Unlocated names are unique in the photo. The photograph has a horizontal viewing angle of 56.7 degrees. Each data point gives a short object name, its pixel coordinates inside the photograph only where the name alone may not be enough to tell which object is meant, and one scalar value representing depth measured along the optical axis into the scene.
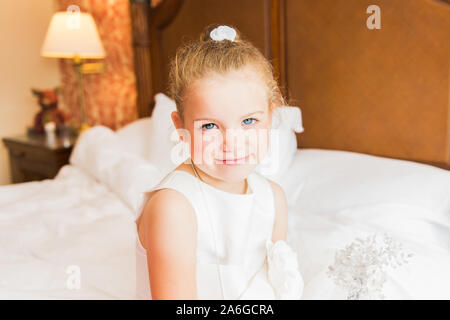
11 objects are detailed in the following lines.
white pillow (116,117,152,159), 1.87
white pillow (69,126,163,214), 1.57
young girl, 0.67
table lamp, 2.29
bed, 1.02
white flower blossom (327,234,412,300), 0.63
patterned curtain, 2.47
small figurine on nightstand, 2.60
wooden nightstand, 2.30
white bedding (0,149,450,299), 0.93
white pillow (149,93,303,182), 1.45
